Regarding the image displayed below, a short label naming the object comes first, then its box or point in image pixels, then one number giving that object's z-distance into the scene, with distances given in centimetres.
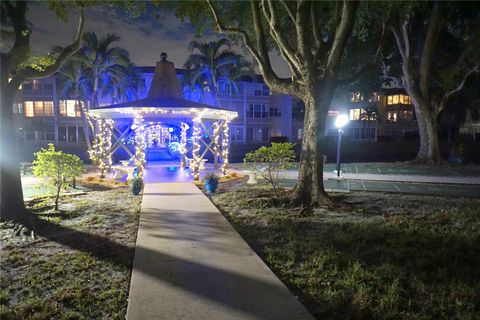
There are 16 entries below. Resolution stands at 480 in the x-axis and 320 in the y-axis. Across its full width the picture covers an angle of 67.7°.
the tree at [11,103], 880
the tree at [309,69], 1084
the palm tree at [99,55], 3058
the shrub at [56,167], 1091
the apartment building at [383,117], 5744
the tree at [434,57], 2438
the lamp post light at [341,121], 1806
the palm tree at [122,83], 3466
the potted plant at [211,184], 1373
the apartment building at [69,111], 4556
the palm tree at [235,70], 3766
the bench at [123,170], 1680
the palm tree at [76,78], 3169
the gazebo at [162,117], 1617
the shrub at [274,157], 1223
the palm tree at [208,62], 3600
